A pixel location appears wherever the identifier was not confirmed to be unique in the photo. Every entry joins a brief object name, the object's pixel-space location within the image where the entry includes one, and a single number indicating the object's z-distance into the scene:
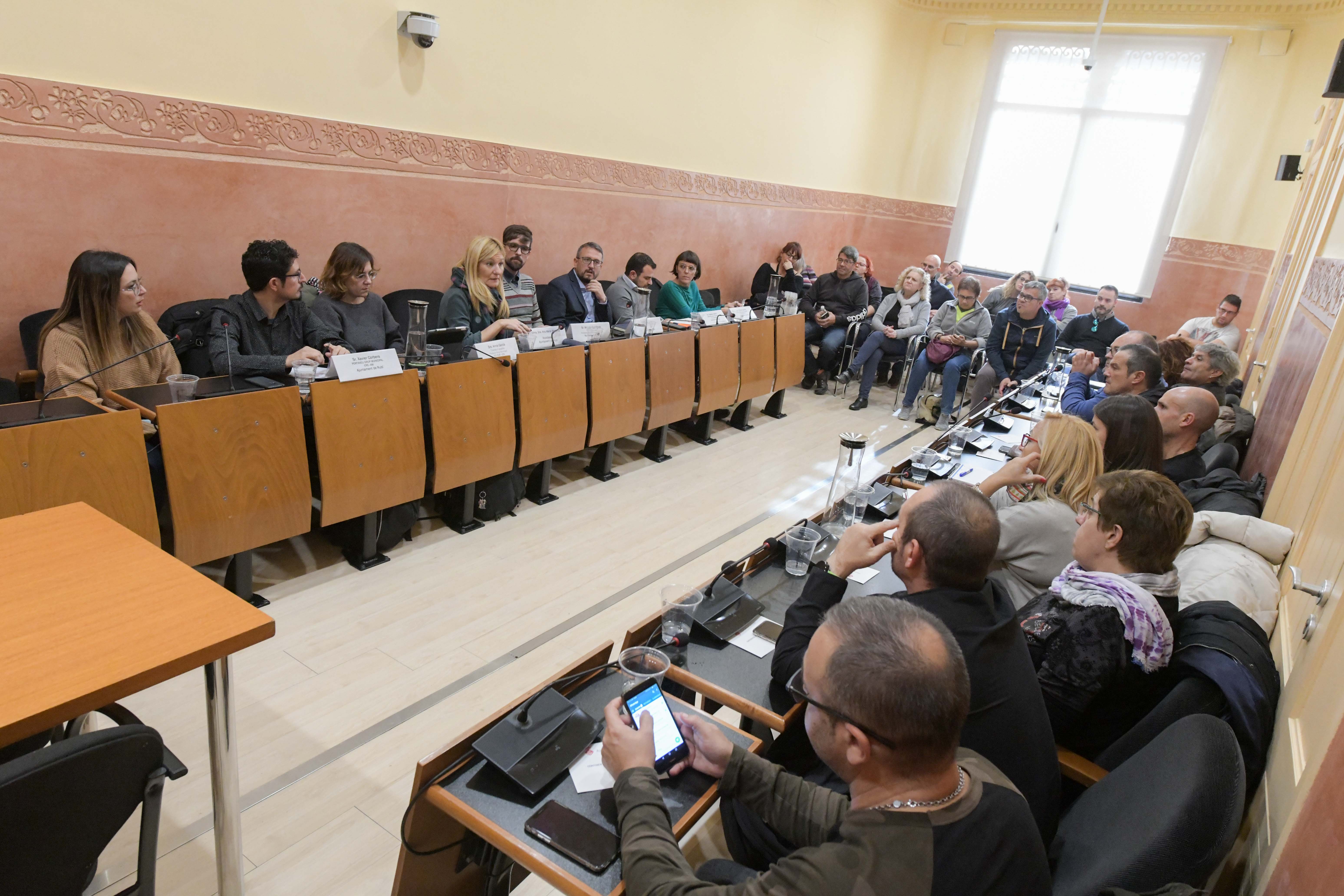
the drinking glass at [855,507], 2.42
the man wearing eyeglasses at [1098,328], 6.29
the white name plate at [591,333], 3.96
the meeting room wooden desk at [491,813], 1.13
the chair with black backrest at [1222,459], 3.29
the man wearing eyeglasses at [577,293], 4.61
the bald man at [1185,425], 3.05
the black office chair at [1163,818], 1.02
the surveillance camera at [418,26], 4.01
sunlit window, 7.63
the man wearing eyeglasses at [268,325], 2.97
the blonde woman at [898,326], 6.40
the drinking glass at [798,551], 2.06
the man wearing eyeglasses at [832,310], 6.56
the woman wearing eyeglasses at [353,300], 3.35
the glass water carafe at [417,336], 3.18
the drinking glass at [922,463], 3.02
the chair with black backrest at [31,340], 3.02
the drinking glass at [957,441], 3.30
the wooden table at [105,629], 1.17
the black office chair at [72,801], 0.90
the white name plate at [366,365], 2.84
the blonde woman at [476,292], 3.87
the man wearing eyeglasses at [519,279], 4.25
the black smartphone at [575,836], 1.13
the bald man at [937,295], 7.20
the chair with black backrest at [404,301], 4.22
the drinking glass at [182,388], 2.50
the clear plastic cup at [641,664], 1.45
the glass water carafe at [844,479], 2.39
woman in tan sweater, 2.58
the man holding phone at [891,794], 0.96
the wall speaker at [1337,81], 3.72
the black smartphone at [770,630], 1.75
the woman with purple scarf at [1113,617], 1.59
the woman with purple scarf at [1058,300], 6.91
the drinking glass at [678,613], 1.67
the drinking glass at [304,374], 2.86
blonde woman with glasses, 2.13
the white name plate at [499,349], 3.42
